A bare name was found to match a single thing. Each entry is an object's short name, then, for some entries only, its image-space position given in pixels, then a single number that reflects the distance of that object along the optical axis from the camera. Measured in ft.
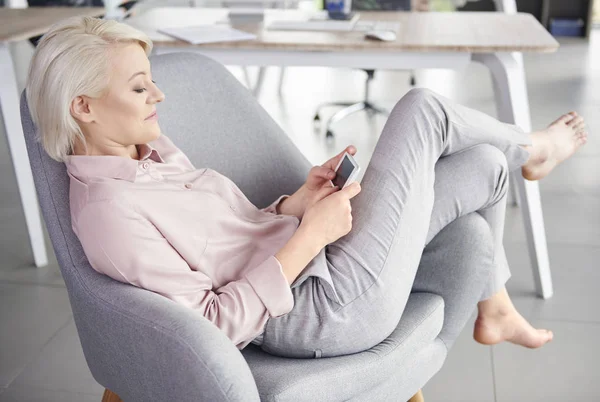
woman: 4.36
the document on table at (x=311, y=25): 8.95
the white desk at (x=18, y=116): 8.11
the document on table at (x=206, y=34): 8.21
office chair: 14.07
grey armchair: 3.79
